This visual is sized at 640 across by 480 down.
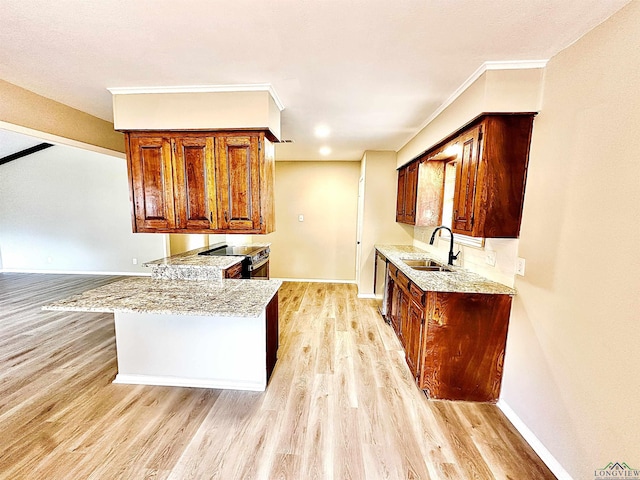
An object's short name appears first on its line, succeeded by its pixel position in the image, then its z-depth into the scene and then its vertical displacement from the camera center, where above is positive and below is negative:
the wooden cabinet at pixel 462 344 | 2.02 -1.03
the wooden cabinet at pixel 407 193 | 3.49 +0.23
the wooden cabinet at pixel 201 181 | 2.34 +0.22
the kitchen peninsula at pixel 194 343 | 2.20 -1.15
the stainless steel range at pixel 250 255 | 3.17 -0.61
